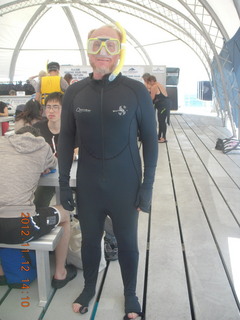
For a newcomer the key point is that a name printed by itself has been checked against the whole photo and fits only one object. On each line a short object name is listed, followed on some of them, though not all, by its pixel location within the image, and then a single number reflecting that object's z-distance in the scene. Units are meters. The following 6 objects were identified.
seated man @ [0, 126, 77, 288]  1.93
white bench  1.99
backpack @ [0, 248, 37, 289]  2.17
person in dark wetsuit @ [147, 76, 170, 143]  7.76
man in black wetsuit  1.72
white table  2.24
